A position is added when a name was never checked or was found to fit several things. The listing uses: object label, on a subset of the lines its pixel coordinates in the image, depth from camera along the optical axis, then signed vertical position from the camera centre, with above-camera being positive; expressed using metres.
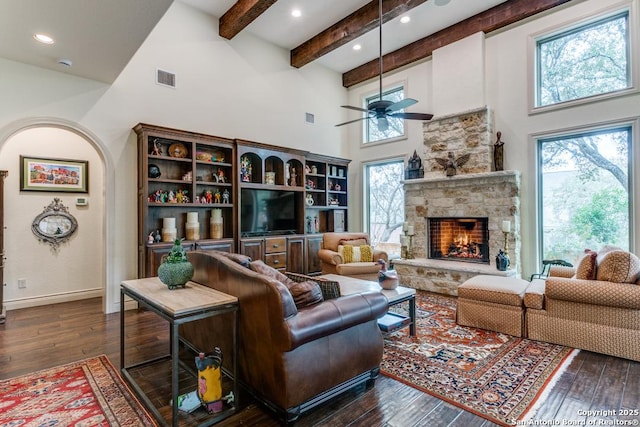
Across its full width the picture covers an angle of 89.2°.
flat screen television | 5.93 +0.09
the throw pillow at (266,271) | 2.39 -0.40
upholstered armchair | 5.28 -0.70
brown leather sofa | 1.95 -0.84
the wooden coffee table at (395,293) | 3.38 -0.83
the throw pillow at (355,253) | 5.62 -0.65
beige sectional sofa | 2.85 -0.89
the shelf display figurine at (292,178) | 6.56 +0.78
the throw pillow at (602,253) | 3.15 -0.42
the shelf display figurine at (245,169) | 5.80 +0.87
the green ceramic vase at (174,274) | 2.48 -0.43
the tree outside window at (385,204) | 7.20 +0.27
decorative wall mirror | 4.88 -0.08
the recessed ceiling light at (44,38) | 3.31 +1.88
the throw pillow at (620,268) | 2.93 -0.50
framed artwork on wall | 4.78 +0.69
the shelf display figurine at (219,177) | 5.62 +0.70
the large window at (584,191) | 4.58 +0.32
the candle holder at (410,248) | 6.18 -0.63
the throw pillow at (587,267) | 3.14 -0.53
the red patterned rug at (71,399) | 2.10 -1.30
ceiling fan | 3.81 +1.29
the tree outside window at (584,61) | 4.59 +2.29
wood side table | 1.94 -0.58
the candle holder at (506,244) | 5.18 -0.49
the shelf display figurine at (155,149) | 4.84 +1.04
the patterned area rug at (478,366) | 2.28 -1.31
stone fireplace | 5.27 +0.11
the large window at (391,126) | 7.12 +2.05
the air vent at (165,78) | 5.06 +2.21
